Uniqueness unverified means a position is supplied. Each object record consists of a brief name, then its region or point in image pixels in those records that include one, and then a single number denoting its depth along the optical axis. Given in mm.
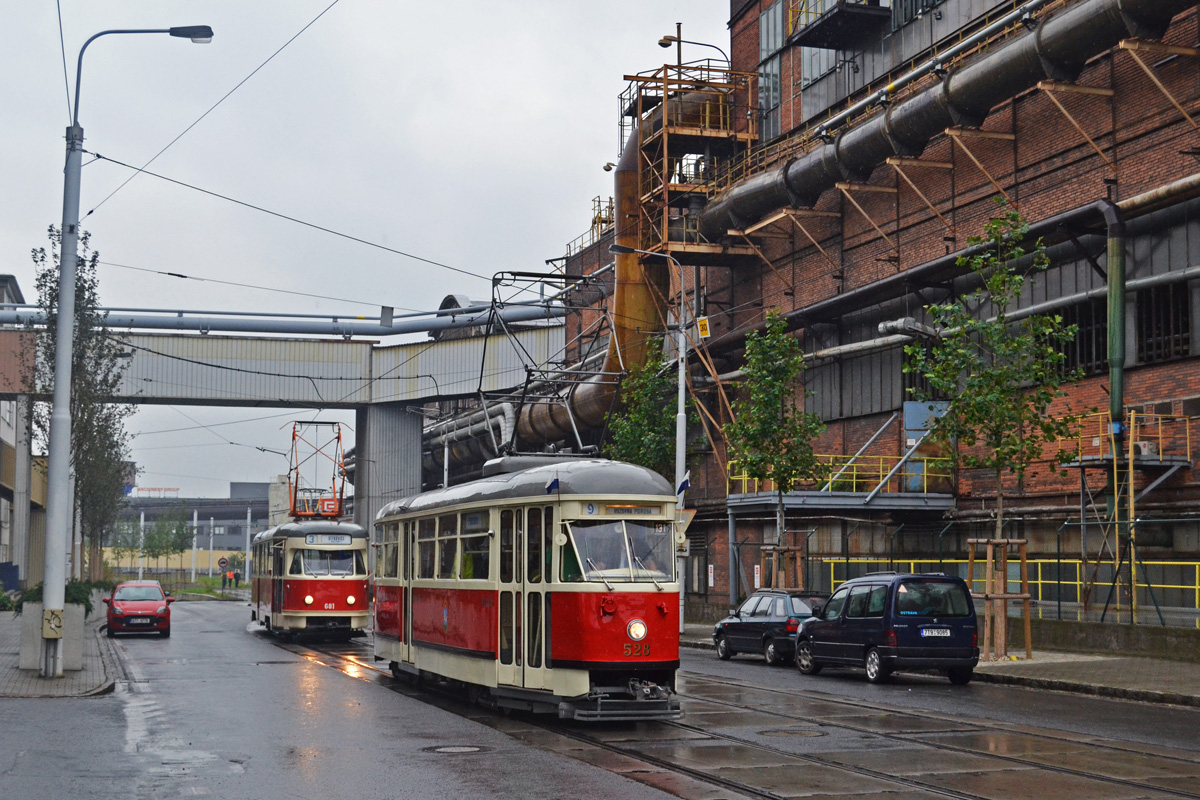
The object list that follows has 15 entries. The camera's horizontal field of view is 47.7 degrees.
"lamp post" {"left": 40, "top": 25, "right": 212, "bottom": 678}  20484
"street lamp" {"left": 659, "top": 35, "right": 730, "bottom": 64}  46375
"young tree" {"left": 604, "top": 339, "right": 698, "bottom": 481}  40094
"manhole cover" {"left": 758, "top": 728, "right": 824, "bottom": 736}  14117
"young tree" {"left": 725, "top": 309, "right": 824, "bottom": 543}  32656
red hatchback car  34438
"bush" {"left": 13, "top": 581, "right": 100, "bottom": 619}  23344
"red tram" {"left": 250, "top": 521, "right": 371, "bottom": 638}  30547
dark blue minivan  21516
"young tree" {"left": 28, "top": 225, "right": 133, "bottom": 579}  31500
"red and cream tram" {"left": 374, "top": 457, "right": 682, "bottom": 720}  14617
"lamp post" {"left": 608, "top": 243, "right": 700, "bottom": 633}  34188
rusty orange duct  44031
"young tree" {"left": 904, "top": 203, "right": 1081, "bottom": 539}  24516
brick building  27734
